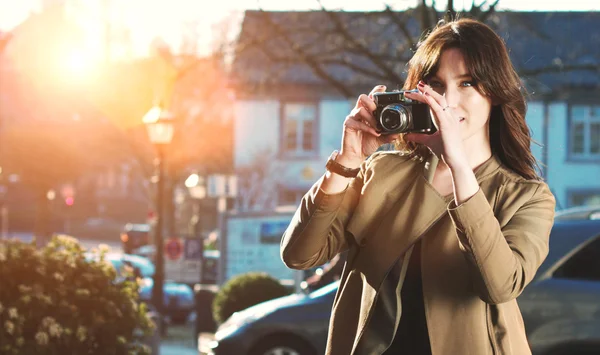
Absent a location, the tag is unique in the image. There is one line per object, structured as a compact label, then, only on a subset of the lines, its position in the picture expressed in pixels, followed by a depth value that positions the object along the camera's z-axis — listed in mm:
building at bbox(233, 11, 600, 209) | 37156
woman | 2516
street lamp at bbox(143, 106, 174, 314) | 17703
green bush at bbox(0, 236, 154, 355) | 6406
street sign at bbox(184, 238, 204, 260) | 22781
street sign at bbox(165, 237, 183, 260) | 24219
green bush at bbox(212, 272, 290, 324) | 14398
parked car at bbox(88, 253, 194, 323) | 22984
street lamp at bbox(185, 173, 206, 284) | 23119
